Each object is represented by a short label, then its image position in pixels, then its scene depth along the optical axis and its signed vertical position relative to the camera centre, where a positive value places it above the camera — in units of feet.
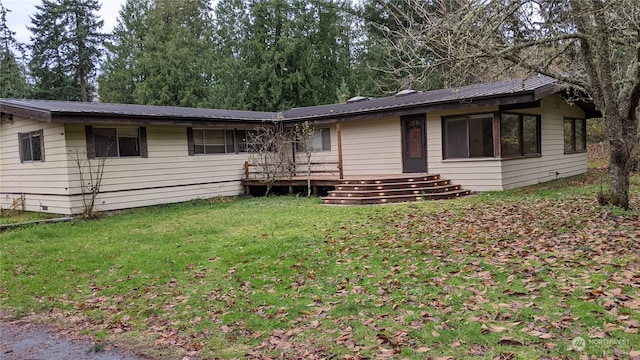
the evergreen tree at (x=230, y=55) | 99.35 +24.96
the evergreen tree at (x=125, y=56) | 105.60 +26.82
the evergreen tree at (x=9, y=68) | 96.32 +23.58
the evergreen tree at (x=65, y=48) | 109.60 +30.74
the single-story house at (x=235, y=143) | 37.96 +1.53
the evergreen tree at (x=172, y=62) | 102.01 +23.62
